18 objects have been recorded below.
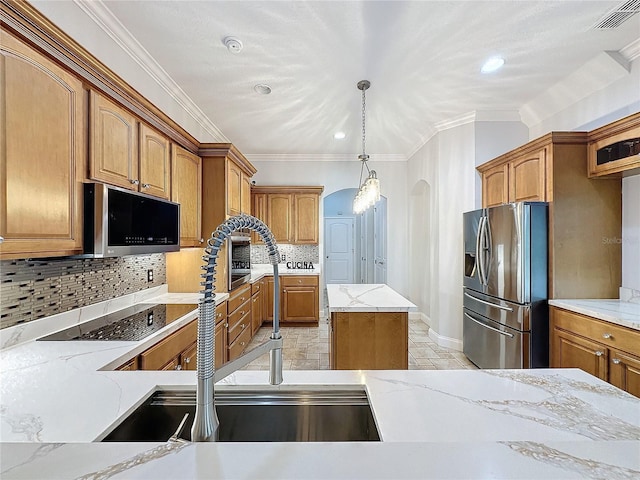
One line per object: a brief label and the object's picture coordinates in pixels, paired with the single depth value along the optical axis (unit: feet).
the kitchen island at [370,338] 7.95
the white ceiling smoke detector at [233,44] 7.48
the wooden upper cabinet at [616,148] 7.17
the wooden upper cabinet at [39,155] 4.06
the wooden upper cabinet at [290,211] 16.87
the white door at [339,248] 26.22
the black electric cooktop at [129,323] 5.56
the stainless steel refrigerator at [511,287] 8.54
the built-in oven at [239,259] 10.71
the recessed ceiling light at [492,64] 8.54
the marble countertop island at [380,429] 1.82
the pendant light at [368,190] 9.36
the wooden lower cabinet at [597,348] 6.27
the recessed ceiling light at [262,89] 9.79
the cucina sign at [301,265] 17.42
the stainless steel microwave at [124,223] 5.40
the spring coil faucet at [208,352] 2.19
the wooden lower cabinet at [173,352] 5.52
